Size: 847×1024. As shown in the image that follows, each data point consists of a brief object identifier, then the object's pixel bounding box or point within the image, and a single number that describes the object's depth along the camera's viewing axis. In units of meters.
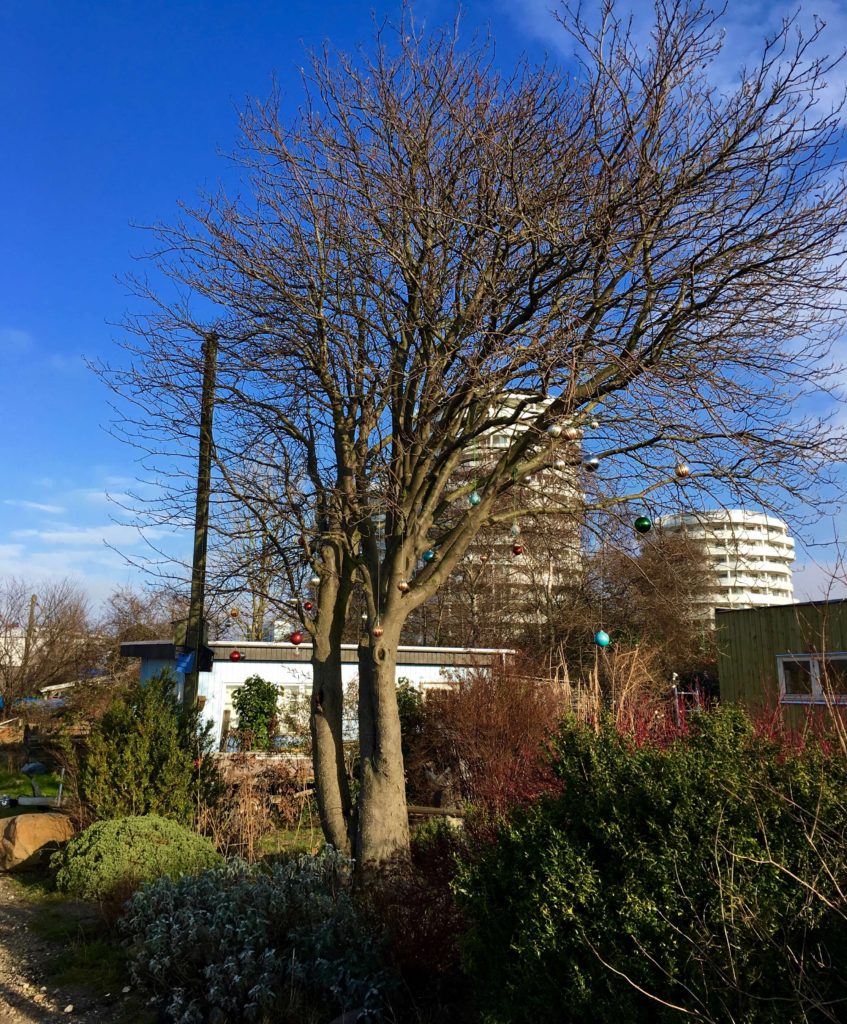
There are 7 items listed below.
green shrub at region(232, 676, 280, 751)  17.69
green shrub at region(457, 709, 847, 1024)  2.72
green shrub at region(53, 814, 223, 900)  6.96
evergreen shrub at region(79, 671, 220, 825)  8.45
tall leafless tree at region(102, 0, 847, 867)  6.42
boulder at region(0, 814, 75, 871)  8.92
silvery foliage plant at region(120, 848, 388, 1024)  4.49
